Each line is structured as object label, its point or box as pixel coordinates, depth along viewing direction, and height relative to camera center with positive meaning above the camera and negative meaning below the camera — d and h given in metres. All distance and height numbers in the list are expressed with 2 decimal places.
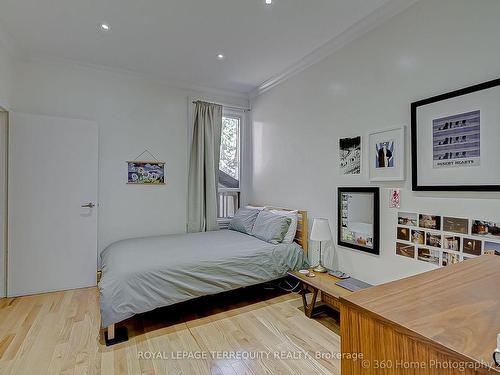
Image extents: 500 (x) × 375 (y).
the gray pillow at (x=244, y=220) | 3.71 -0.42
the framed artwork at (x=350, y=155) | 2.63 +0.36
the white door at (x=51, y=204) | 3.01 -0.16
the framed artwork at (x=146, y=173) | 3.70 +0.25
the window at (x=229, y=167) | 4.42 +0.40
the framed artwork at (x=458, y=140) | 1.72 +0.36
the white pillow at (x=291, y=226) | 3.21 -0.43
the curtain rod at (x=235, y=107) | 4.29 +1.35
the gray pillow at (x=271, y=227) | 3.16 -0.45
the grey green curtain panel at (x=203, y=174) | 4.02 +0.25
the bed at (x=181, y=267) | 2.18 -0.73
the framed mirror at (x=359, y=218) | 2.45 -0.26
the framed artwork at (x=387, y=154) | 2.24 +0.32
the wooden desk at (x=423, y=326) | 0.52 -0.29
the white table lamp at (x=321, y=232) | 2.76 -0.42
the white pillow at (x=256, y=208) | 3.85 -0.25
